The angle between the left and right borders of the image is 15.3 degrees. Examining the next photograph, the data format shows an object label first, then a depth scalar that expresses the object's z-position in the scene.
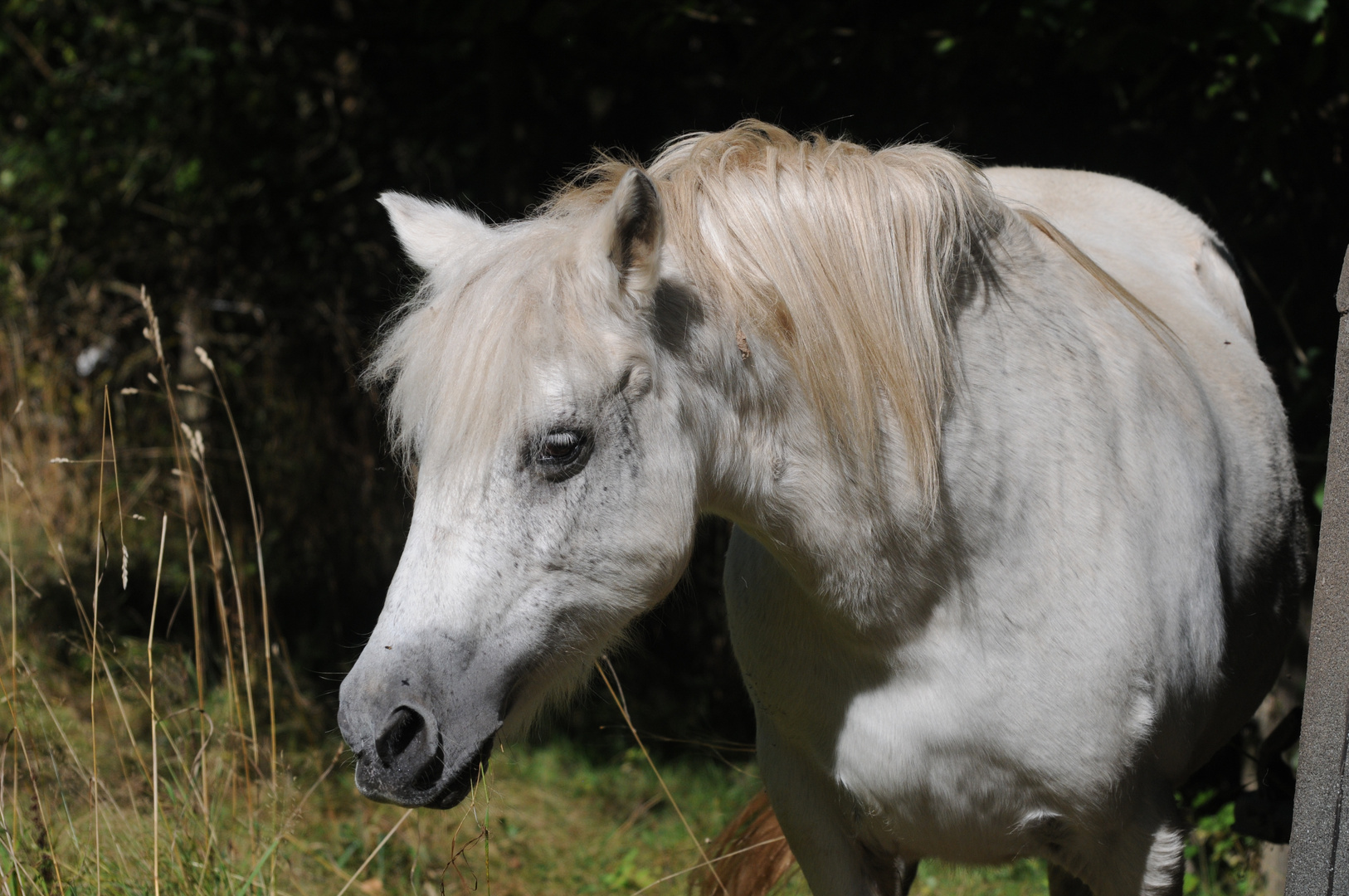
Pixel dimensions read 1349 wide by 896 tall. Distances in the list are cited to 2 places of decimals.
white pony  3.75
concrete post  3.74
